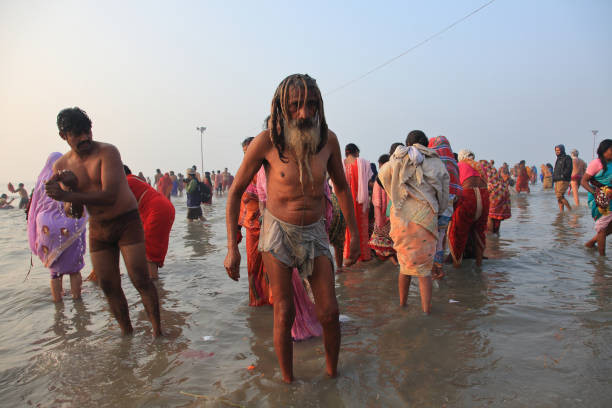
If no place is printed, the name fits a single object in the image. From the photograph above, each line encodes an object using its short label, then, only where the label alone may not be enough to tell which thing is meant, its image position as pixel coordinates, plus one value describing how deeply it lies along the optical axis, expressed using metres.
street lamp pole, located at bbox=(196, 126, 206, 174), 38.06
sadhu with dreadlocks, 2.53
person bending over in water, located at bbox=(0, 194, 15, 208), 23.47
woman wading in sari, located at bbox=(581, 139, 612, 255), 5.96
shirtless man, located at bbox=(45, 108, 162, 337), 3.31
